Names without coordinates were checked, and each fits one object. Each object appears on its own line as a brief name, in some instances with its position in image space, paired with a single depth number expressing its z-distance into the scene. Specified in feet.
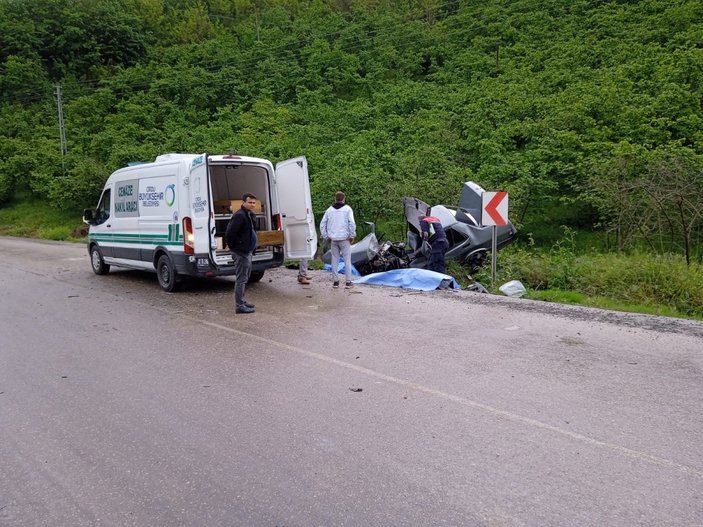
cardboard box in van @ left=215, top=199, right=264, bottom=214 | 35.88
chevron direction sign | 33.65
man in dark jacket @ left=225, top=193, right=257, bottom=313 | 27.78
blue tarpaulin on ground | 34.49
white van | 31.24
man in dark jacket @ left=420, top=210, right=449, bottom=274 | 36.68
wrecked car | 39.06
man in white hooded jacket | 35.35
